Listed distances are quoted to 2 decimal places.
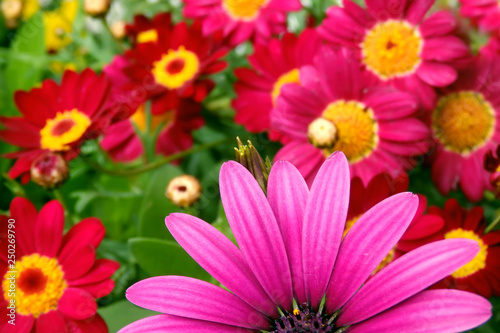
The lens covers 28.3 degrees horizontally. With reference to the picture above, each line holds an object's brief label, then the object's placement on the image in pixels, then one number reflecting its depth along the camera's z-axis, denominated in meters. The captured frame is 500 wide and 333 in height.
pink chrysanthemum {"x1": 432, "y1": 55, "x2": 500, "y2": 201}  0.27
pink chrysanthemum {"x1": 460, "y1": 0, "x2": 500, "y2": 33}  0.28
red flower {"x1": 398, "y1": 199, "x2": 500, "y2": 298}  0.24
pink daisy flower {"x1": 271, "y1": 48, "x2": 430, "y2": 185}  0.26
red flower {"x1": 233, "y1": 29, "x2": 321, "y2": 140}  0.28
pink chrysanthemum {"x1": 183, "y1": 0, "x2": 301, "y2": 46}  0.30
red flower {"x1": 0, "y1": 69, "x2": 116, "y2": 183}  0.27
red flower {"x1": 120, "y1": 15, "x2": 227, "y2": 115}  0.29
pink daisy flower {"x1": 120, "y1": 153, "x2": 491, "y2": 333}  0.20
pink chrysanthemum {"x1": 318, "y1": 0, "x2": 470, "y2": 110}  0.26
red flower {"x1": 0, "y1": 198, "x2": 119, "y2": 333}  0.23
